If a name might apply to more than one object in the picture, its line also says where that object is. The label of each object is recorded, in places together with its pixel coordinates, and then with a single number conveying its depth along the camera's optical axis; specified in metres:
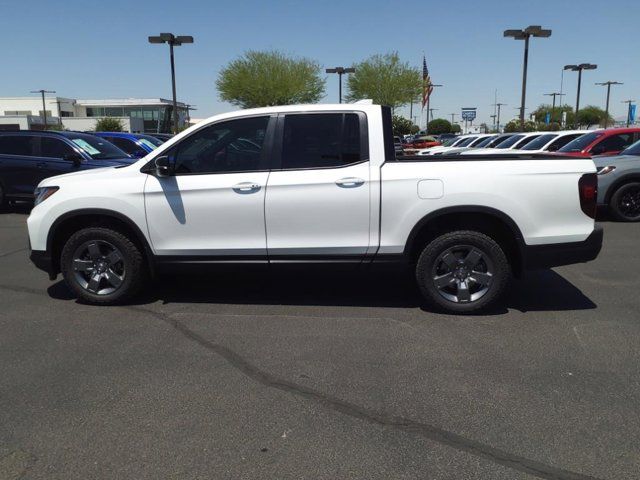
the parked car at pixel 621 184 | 10.02
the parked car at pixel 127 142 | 15.91
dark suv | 11.20
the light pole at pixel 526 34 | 22.80
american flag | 42.19
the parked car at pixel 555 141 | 13.78
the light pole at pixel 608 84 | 53.12
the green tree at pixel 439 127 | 84.94
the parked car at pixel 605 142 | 11.55
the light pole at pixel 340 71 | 33.10
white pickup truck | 4.83
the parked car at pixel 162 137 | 22.08
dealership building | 83.47
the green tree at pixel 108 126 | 60.88
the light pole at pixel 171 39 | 23.33
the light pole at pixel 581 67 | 35.12
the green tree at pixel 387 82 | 43.97
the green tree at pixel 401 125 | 45.59
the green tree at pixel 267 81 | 42.66
